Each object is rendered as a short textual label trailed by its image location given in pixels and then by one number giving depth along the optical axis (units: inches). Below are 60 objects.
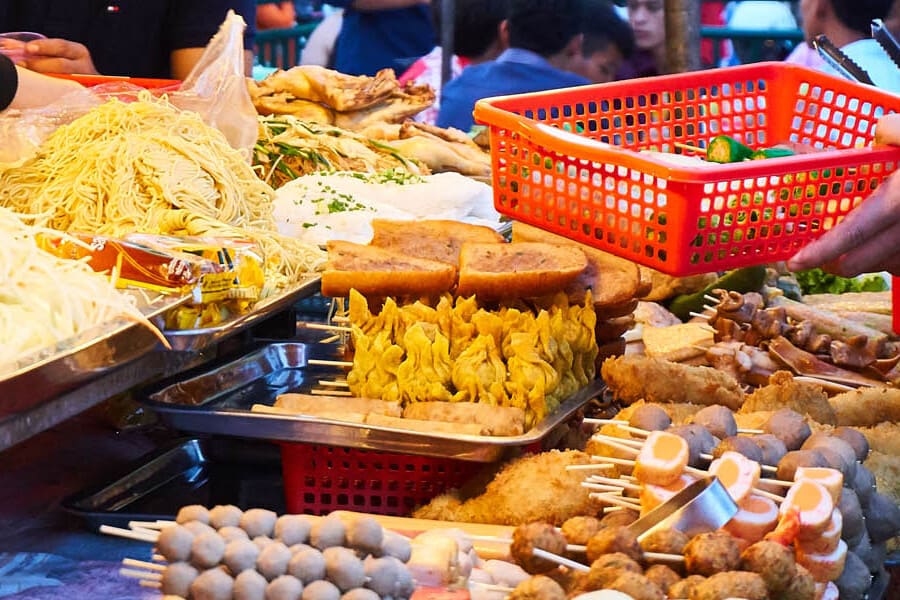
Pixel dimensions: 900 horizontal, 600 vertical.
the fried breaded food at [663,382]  91.5
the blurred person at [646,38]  197.8
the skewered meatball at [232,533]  77.4
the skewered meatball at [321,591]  76.1
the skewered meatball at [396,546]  78.5
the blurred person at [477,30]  195.0
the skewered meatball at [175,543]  76.6
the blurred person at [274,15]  279.9
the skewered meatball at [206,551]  76.6
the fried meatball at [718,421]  86.2
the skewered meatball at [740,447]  84.4
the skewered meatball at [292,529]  77.9
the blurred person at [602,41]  192.2
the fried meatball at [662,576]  79.1
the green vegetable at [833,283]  115.9
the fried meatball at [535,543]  80.0
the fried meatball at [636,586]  77.7
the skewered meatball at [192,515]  77.9
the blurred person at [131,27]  122.2
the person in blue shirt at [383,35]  213.0
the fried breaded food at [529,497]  84.9
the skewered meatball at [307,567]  76.7
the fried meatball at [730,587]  77.9
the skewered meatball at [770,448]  84.9
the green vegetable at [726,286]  107.1
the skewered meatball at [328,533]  77.8
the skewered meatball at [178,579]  76.3
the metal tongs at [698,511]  80.5
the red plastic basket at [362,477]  87.6
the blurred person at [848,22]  180.1
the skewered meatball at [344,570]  76.7
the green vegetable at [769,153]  94.0
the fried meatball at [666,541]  80.0
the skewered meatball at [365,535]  77.7
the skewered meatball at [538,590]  78.0
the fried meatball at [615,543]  79.8
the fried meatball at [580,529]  81.2
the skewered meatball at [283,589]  76.1
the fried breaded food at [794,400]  91.1
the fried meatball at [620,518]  83.1
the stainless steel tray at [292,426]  85.6
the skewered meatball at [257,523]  78.0
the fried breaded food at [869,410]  93.5
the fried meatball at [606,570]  78.7
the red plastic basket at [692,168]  87.9
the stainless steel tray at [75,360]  79.4
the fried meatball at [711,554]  79.0
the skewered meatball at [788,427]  86.4
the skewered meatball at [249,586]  76.0
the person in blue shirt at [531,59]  187.7
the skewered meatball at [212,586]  76.1
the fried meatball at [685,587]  78.5
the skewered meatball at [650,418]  86.4
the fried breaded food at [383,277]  92.1
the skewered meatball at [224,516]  78.1
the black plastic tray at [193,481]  88.0
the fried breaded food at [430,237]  95.5
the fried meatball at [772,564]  79.2
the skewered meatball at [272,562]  76.7
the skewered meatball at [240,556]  76.7
